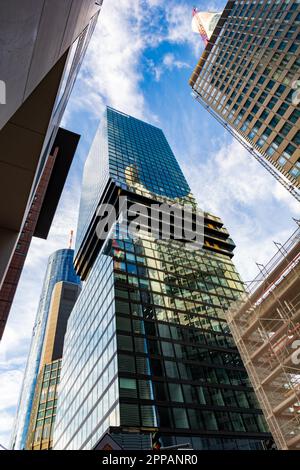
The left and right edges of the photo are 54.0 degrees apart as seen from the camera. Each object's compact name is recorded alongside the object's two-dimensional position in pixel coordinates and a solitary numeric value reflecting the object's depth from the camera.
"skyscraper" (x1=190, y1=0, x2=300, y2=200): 40.66
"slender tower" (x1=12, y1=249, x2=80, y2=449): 105.91
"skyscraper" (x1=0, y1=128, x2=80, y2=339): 20.21
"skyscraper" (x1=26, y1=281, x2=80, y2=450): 83.26
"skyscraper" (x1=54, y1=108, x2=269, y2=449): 31.42
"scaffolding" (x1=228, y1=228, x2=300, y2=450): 18.54
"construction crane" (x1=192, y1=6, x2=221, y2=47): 80.75
